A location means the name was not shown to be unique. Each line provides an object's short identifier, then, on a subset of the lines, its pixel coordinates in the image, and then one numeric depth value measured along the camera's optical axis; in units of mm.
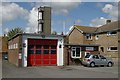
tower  24003
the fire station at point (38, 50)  12848
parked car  12923
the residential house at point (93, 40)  14164
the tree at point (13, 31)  33741
